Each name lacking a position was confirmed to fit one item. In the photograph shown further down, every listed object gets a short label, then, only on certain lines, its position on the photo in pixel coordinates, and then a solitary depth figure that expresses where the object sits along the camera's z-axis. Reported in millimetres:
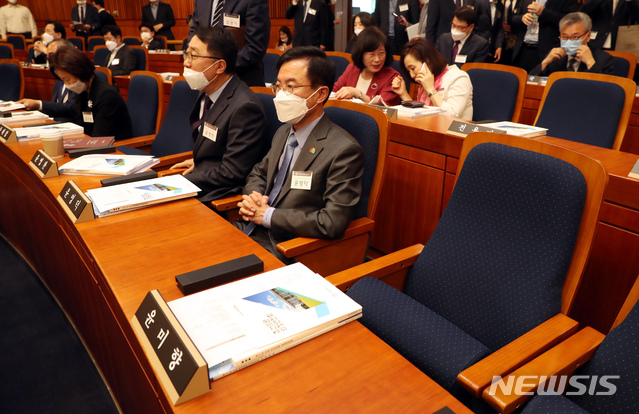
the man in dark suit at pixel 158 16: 8148
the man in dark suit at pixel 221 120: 2029
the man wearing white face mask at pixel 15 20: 9109
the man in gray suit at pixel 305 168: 1522
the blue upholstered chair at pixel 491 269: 1004
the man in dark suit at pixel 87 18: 8789
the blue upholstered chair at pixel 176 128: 2627
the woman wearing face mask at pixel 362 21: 5180
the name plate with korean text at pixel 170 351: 731
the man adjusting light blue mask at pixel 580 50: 3266
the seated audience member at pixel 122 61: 5375
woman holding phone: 2715
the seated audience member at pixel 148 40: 7590
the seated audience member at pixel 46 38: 5958
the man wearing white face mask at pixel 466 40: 3855
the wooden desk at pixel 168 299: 756
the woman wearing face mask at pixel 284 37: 7953
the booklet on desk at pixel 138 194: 1477
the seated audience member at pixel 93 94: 2926
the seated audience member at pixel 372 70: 2891
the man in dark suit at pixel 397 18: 5723
